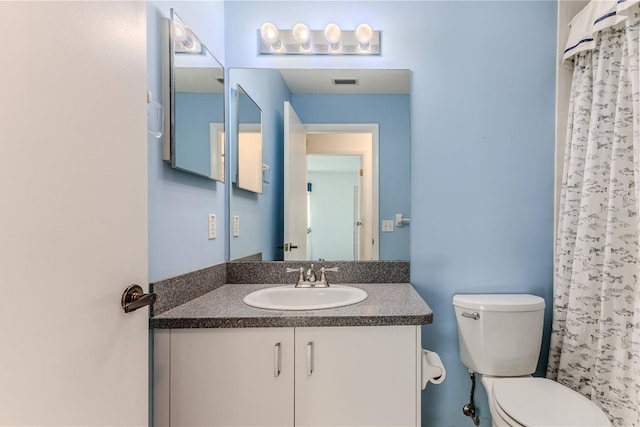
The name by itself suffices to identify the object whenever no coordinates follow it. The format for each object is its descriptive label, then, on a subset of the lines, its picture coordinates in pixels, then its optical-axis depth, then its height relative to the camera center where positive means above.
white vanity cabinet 1.14 -0.56
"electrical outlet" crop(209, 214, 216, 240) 1.54 -0.07
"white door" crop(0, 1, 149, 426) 0.52 +0.00
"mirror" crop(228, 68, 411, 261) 1.73 +0.22
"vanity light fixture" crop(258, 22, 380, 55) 1.67 +0.85
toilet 1.39 -0.59
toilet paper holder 1.25 -0.60
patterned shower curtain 1.29 -0.05
